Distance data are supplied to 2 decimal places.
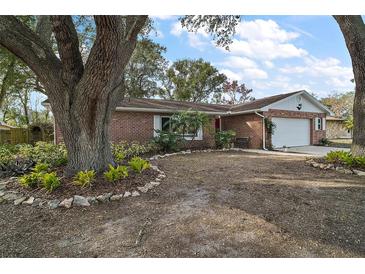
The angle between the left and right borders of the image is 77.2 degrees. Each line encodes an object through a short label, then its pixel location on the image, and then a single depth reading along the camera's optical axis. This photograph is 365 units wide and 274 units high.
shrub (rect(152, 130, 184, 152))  11.09
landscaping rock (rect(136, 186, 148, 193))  4.61
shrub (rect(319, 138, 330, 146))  16.12
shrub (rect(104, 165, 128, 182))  4.66
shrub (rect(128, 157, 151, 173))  5.49
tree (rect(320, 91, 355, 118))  32.12
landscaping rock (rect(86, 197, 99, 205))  4.03
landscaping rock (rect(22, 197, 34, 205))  4.06
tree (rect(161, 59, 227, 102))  27.56
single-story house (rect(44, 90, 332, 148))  11.95
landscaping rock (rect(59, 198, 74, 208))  3.88
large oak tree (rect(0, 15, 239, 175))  4.24
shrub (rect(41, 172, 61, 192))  4.27
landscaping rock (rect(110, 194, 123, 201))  4.16
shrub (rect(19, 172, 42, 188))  4.52
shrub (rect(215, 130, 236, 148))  13.34
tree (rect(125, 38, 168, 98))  17.72
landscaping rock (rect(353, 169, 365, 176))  6.16
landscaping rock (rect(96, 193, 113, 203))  4.08
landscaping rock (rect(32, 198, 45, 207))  3.99
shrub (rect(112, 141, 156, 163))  9.20
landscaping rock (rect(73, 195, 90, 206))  3.95
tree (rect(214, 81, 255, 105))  30.12
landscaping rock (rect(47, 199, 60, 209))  3.87
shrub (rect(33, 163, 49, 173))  5.13
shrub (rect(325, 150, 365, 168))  6.65
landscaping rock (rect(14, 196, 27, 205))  4.09
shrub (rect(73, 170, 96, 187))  4.38
